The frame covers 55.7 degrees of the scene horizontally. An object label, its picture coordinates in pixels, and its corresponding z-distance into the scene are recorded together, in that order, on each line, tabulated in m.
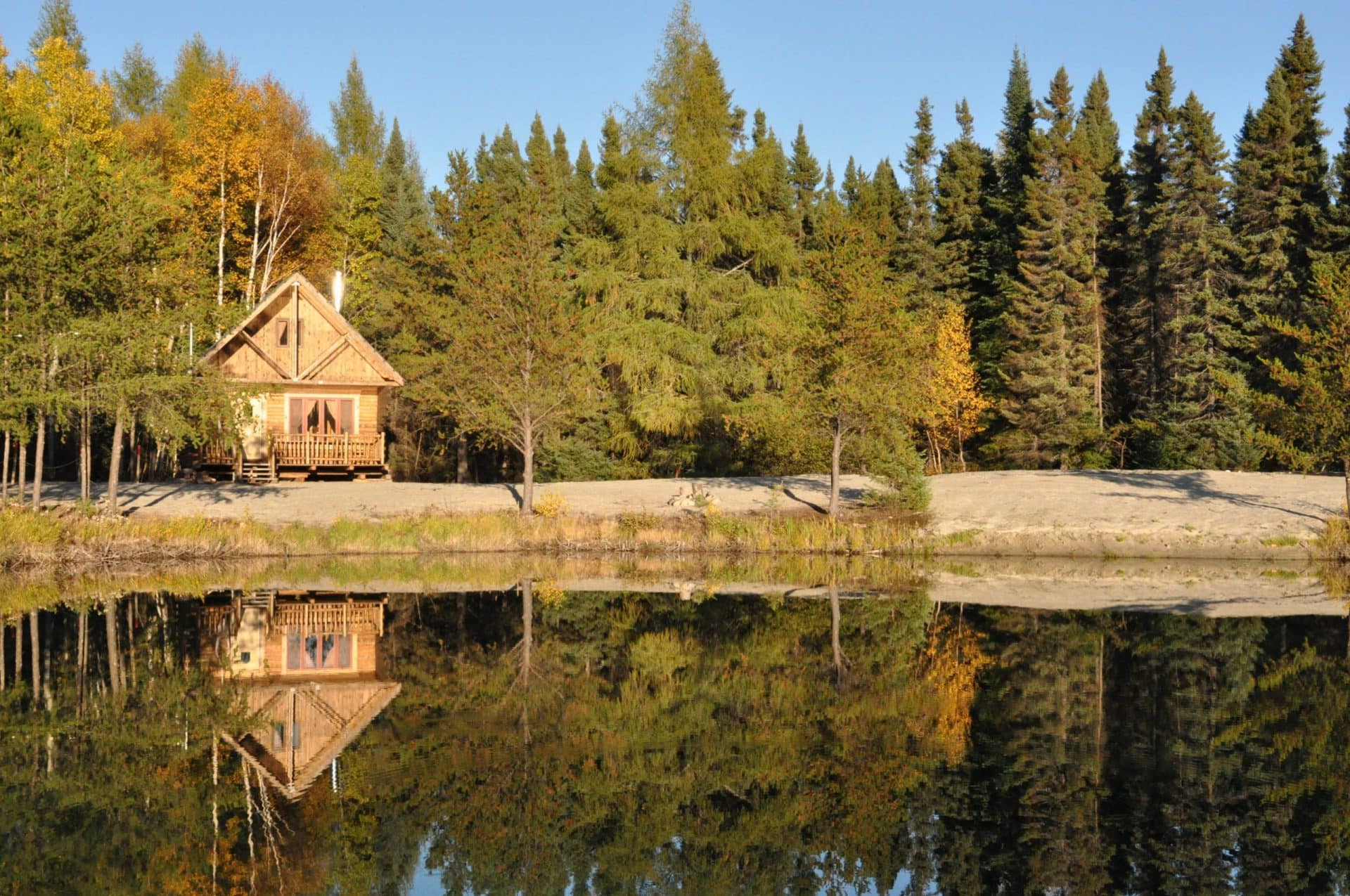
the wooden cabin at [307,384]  41.75
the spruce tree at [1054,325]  49.59
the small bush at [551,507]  33.59
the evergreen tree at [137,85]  67.38
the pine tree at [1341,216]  45.94
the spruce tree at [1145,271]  52.81
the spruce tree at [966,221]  58.78
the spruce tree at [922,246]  56.81
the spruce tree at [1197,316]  45.62
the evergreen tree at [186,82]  59.08
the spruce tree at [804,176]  68.25
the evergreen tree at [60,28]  58.31
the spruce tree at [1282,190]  47.03
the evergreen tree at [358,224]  54.91
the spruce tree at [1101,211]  53.72
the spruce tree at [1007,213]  55.62
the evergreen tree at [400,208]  54.69
